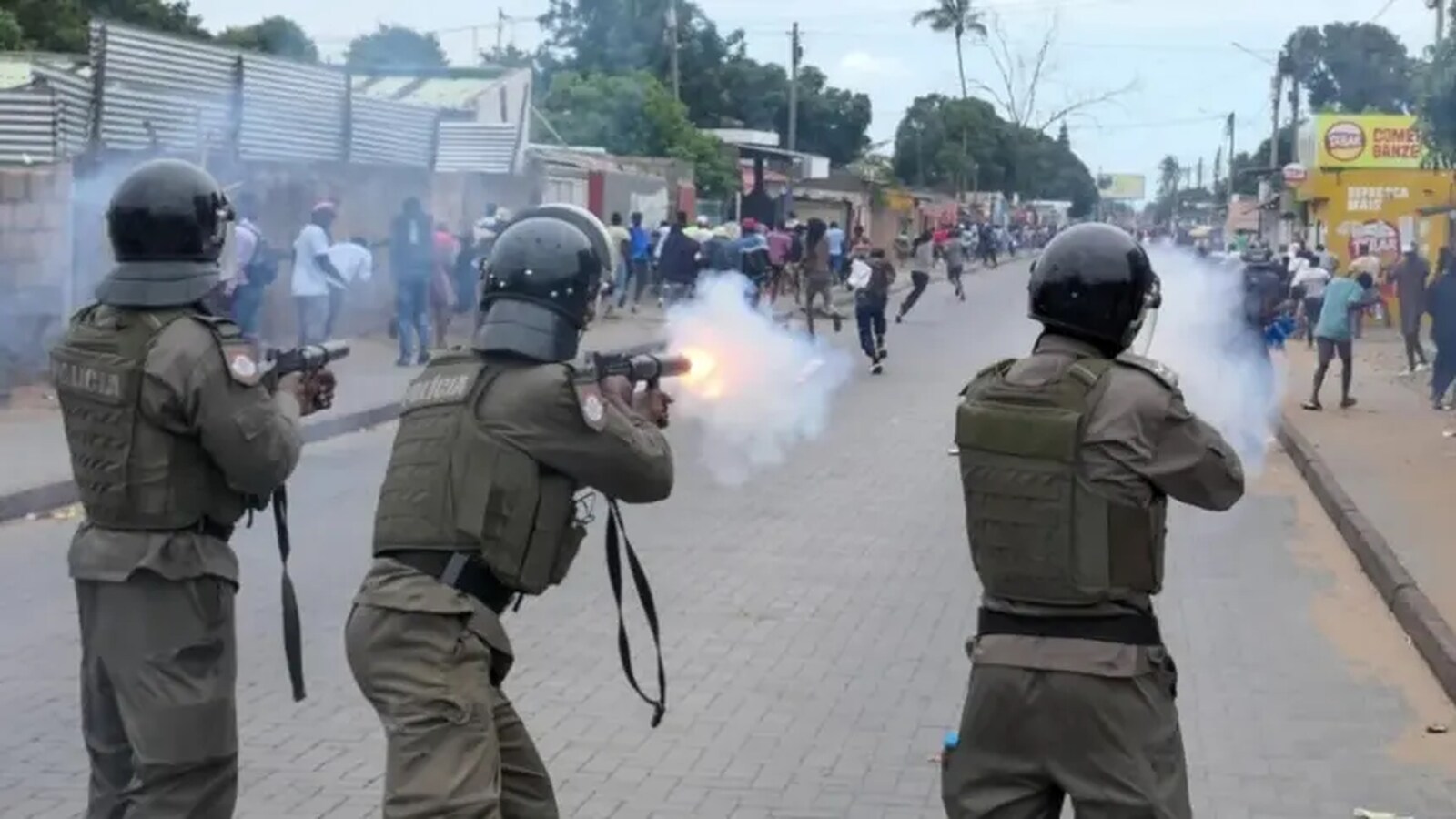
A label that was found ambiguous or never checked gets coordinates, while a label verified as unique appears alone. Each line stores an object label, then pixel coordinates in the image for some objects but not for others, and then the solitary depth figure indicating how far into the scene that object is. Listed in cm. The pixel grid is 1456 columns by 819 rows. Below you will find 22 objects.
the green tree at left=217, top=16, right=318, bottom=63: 4394
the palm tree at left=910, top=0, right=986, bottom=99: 8325
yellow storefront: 3419
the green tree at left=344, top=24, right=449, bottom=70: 4447
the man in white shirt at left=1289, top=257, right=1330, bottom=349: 2811
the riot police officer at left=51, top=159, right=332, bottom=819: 413
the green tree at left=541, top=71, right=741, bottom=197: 4734
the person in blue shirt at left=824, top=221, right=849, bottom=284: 3477
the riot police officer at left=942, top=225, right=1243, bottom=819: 379
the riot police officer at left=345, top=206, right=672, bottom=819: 381
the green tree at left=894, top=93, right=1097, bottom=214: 9131
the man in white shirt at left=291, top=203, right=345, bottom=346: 1936
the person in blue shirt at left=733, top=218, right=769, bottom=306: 2489
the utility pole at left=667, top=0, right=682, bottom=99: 4734
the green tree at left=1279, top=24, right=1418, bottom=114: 7275
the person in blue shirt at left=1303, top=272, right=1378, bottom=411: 1933
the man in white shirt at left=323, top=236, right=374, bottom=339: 2033
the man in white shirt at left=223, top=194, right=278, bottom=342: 1769
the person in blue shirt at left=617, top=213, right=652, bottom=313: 3003
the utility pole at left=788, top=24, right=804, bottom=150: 5994
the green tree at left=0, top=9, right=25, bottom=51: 3241
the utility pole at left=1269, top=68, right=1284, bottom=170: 6242
